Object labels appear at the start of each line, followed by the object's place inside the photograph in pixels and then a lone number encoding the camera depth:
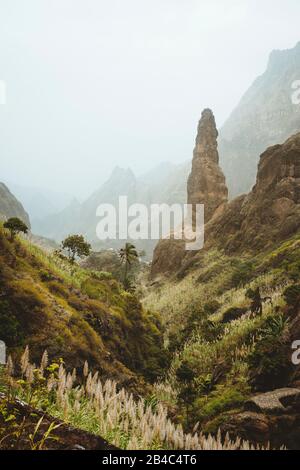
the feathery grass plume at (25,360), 9.03
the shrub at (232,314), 33.62
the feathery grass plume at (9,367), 8.47
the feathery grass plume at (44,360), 9.34
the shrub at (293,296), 22.08
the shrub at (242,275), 47.80
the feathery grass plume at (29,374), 8.71
